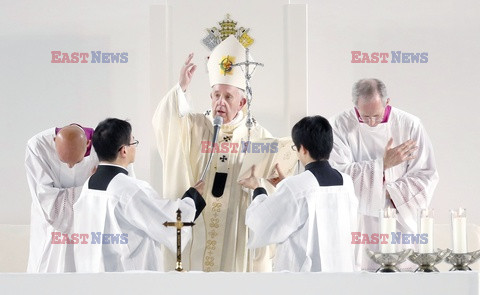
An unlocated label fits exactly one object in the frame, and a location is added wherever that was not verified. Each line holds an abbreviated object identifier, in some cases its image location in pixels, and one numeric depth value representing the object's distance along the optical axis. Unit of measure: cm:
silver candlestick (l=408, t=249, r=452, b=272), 1042
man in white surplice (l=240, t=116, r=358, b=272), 1259
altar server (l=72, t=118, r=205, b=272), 1270
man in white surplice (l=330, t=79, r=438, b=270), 1496
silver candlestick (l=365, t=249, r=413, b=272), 1045
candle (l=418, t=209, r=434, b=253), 1050
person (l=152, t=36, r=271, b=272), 1450
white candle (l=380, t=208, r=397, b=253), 1052
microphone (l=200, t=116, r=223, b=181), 1454
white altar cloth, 1016
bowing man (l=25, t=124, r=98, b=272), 1447
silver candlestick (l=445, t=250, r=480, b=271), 1060
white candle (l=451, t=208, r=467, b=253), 1062
